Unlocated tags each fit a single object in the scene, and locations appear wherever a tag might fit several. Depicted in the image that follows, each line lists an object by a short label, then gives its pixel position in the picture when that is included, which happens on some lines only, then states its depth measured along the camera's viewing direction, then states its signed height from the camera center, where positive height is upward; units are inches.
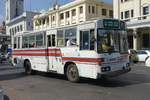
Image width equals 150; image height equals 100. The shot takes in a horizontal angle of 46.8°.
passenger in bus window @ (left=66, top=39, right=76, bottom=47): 319.8 +16.2
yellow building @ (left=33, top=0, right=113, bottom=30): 1244.9 +302.9
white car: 665.9 -16.5
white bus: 284.4 +1.7
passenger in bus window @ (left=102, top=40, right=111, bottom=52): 285.7 +6.7
